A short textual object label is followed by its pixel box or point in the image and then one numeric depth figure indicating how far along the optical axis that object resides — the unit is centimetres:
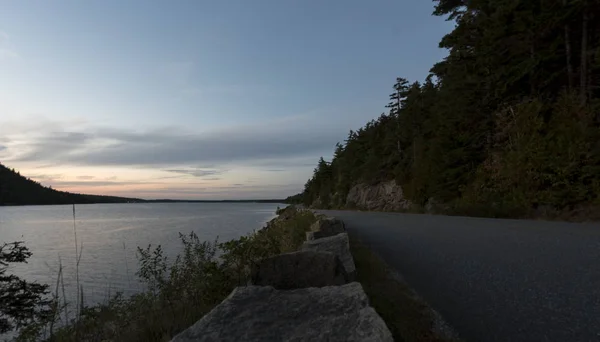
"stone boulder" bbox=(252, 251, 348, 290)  443
